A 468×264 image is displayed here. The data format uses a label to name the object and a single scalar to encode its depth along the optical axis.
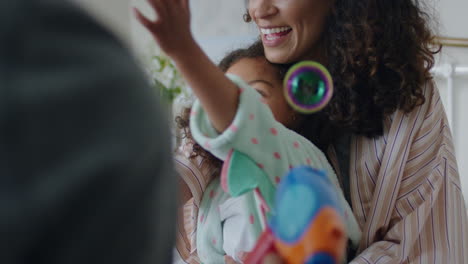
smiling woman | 0.86
